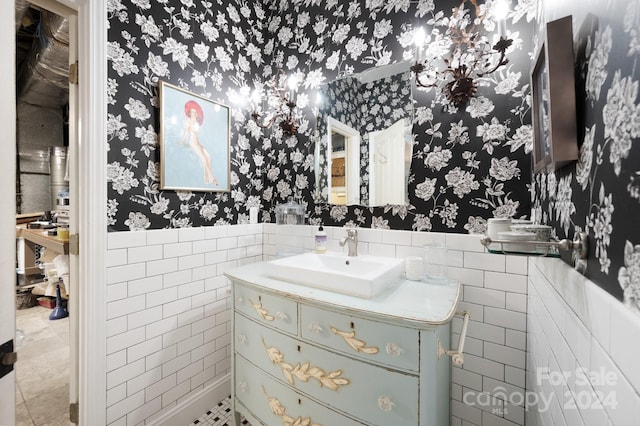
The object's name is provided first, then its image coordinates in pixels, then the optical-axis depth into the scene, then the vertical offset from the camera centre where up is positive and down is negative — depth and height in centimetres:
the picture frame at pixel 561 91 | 60 +28
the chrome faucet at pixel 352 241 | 168 -22
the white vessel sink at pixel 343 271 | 113 -33
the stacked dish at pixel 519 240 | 69 -8
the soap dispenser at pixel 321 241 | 182 -23
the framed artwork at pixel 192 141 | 159 +44
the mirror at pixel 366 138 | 159 +47
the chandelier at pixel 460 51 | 132 +85
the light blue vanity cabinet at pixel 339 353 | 94 -62
